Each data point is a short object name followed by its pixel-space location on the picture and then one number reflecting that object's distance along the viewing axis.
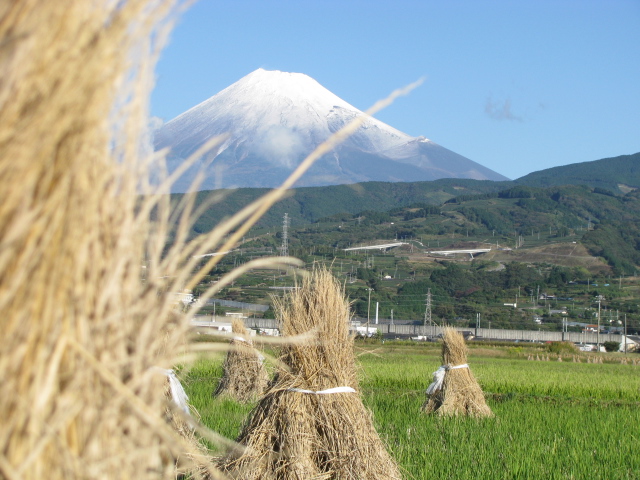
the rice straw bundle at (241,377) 13.73
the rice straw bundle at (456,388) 12.27
